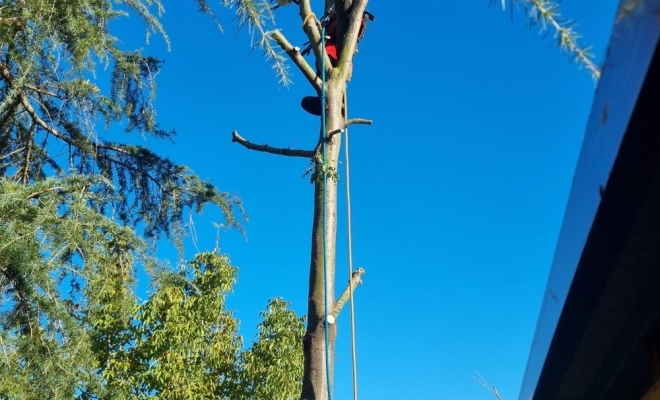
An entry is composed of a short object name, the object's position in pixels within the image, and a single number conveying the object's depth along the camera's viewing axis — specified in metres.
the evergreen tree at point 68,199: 3.22
